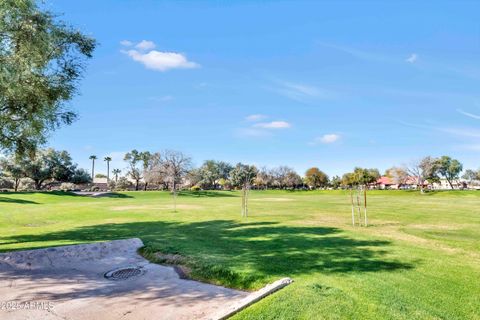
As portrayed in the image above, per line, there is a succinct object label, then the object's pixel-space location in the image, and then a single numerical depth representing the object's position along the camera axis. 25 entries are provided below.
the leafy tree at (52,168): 78.69
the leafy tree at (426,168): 103.06
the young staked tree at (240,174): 119.39
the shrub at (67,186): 95.65
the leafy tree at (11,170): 74.69
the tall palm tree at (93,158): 134.88
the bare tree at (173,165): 97.44
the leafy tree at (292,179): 134.86
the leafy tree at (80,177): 86.87
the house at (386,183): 159.35
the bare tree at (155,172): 98.29
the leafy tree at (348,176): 117.01
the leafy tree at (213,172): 119.49
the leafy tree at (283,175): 135.12
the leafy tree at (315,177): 137.75
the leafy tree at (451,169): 126.01
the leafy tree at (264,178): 130.75
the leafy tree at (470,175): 160.23
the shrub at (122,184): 105.54
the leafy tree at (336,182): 131.06
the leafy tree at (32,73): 13.43
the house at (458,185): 154.41
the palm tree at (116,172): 138.05
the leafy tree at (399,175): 118.85
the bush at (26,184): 89.62
